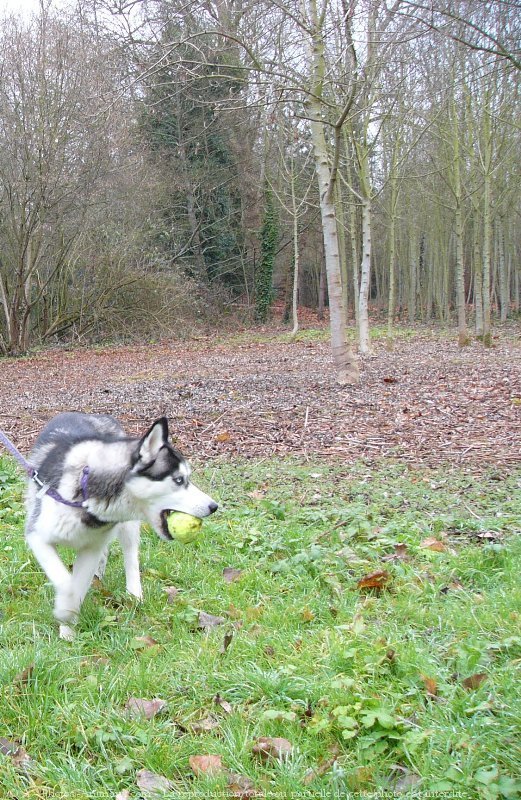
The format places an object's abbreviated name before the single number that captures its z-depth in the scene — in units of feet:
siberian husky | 10.93
